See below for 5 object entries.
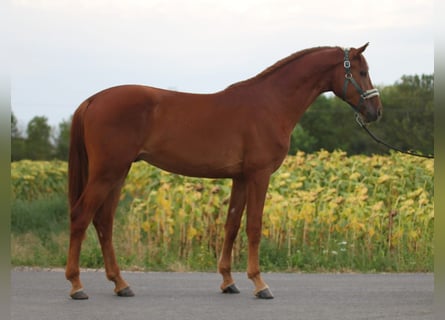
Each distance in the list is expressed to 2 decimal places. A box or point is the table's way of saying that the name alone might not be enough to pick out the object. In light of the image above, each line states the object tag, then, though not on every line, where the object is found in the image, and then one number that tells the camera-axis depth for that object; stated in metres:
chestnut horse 7.76
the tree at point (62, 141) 44.72
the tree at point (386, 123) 50.66
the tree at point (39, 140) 43.17
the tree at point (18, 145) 38.19
